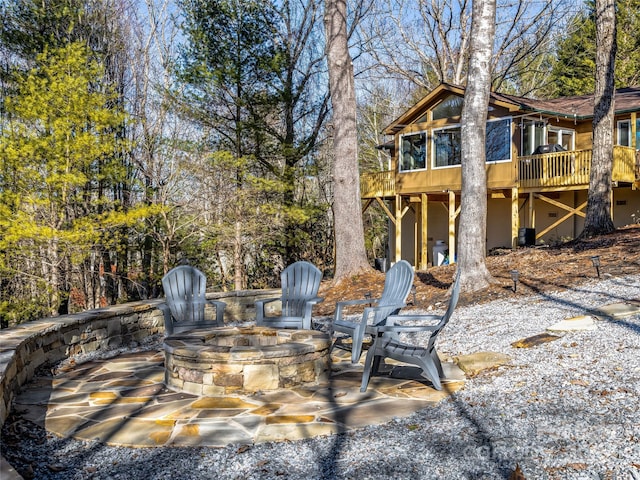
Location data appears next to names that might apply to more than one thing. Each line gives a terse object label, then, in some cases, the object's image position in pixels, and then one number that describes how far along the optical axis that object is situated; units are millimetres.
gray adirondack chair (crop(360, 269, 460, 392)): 3789
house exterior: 13336
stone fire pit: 3945
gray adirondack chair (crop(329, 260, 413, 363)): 4738
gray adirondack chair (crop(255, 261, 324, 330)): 5875
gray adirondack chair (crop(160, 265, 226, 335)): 5469
